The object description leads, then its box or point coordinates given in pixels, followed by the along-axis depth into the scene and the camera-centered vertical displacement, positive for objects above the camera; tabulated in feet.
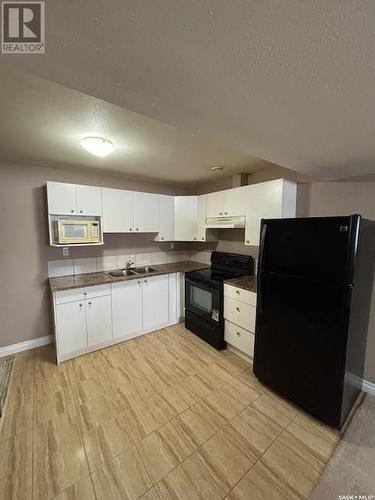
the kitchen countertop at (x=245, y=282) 8.07 -2.22
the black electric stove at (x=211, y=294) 9.20 -3.06
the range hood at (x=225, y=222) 9.30 +0.28
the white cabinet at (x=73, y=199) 8.46 +1.15
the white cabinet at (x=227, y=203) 9.20 +1.17
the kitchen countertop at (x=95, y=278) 8.32 -2.28
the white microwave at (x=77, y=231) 8.73 -0.19
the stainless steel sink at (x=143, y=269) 11.59 -2.33
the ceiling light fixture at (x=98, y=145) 6.04 +2.37
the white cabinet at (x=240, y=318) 7.99 -3.57
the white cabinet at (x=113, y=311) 8.30 -3.78
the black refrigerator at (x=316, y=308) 5.23 -2.17
